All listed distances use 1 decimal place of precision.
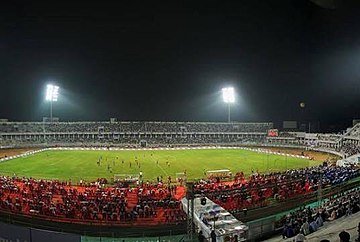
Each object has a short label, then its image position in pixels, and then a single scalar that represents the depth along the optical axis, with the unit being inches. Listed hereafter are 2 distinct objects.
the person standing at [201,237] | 557.2
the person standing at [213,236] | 480.7
